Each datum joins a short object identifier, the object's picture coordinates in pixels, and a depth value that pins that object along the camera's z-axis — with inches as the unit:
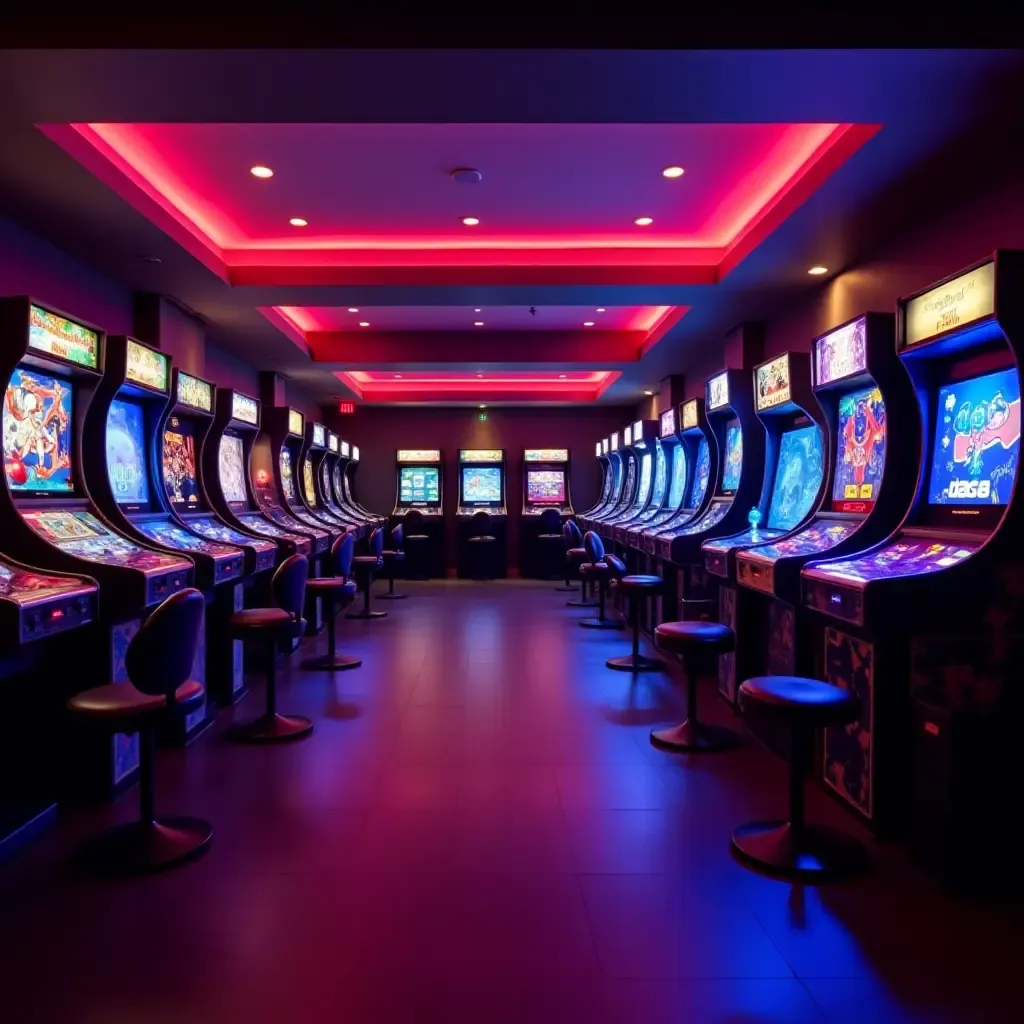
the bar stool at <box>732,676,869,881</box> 94.7
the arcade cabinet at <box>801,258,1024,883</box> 91.4
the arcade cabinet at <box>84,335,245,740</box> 143.2
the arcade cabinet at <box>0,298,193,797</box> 116.4
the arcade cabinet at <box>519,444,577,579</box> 462.0
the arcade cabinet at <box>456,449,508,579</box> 455.2
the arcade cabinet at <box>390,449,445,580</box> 455.5
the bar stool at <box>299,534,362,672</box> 204.4
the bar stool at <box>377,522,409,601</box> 351.3
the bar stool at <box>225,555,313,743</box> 149.9
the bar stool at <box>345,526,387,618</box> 288.0
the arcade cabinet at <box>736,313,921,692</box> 127.0
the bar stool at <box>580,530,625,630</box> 246.7
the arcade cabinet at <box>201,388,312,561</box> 201.8
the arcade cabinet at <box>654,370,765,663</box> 197.6
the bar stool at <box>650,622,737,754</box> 139.2
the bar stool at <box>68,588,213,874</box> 95.7
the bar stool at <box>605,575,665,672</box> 202.1
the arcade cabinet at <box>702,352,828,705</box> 163.5
